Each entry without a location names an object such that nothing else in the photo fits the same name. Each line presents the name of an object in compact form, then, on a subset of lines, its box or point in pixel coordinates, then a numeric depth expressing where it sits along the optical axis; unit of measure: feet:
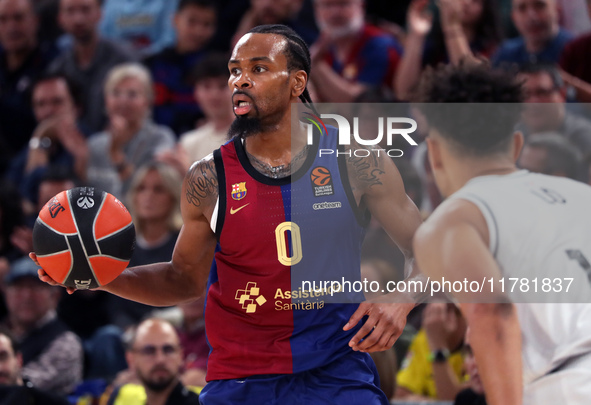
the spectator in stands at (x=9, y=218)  46.11
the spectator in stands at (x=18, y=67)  55.52
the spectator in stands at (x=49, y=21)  61.52
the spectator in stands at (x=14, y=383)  31.94
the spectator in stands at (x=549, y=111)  33.81
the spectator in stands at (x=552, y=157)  31.17
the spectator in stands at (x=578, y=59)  41.81
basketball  22.11
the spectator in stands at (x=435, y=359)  32.48
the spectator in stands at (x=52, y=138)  49.26
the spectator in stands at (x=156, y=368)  33.24
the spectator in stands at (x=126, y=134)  47.39
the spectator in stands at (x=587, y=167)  31.07
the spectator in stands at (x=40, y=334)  37.78
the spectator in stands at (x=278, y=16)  48.34
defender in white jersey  18.16
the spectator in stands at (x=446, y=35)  41.88
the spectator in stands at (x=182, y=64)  51.83
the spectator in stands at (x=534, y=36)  41.70
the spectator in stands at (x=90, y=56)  52.65
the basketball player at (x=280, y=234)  21.59
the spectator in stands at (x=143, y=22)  55.88
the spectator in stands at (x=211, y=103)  45.47
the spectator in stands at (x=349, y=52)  44.60
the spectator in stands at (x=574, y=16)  46.47
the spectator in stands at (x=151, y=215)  42.14
